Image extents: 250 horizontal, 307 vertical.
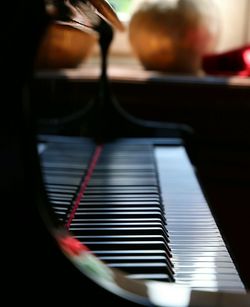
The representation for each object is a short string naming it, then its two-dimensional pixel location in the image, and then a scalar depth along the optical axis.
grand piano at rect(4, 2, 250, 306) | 0.41
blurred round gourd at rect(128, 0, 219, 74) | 1.77
